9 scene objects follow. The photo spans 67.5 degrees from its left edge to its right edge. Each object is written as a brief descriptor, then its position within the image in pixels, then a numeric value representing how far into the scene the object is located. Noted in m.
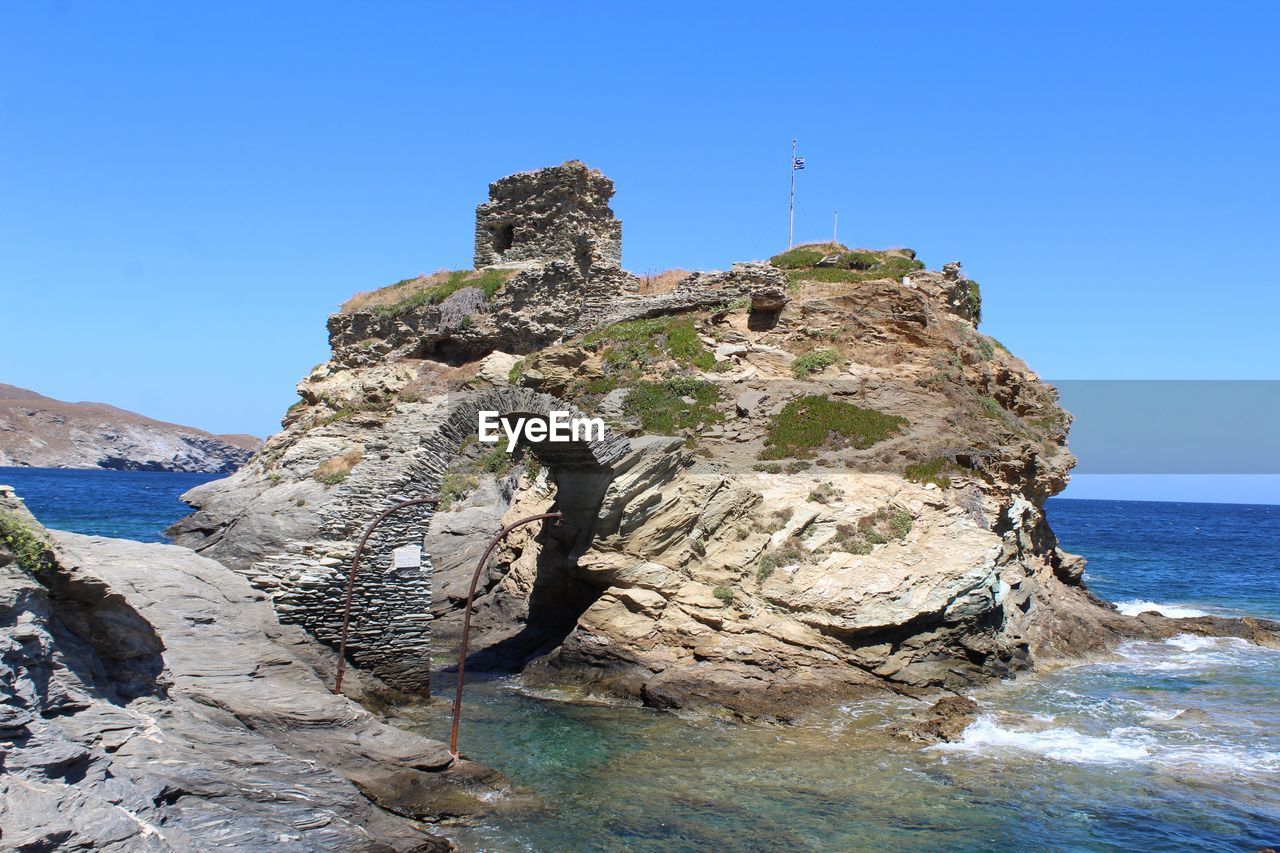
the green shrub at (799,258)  33.34
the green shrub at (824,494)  21.77
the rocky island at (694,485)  18.39
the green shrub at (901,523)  20.80
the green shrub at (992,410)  26.67
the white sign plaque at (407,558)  17.39
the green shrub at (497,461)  30.72
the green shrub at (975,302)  34.03
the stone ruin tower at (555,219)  35.88
